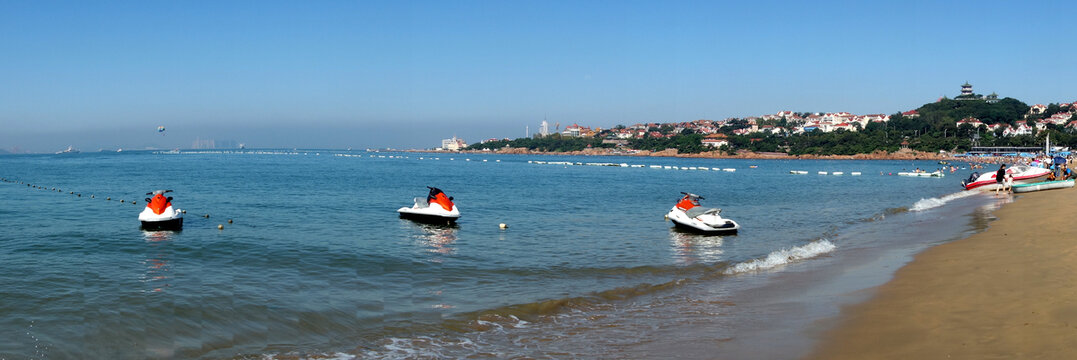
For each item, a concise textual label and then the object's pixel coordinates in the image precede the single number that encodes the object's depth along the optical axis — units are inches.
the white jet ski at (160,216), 878.3
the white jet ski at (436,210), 986.1
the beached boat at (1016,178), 1567.4
